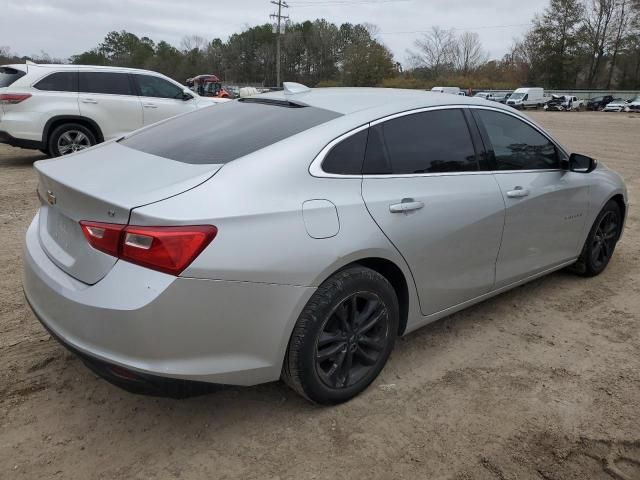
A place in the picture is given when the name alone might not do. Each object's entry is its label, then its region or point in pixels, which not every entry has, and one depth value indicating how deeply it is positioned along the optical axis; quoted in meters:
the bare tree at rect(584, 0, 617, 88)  67.75
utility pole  58.22
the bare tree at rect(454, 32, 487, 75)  83.00
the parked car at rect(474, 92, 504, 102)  50.42
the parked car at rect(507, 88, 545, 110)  47.56
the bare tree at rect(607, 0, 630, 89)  66.44
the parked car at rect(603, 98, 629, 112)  44.41
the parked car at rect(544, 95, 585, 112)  47.16
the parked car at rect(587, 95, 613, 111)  49.49
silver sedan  2.13
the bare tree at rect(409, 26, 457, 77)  83.00
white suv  8.70
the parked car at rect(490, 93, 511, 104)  47.86
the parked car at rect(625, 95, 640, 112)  43.28
